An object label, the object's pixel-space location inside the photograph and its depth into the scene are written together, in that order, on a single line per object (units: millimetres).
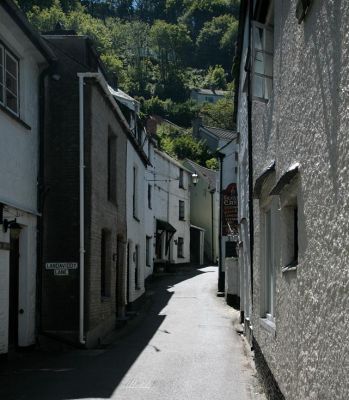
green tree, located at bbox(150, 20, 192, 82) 121562
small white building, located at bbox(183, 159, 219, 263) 50344
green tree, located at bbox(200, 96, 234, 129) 93738
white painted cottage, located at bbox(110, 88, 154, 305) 20578
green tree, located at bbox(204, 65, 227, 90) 124312
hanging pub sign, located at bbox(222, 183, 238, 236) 22266
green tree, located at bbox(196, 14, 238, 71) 130625
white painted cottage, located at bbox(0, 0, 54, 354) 11344
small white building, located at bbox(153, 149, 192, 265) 37625
